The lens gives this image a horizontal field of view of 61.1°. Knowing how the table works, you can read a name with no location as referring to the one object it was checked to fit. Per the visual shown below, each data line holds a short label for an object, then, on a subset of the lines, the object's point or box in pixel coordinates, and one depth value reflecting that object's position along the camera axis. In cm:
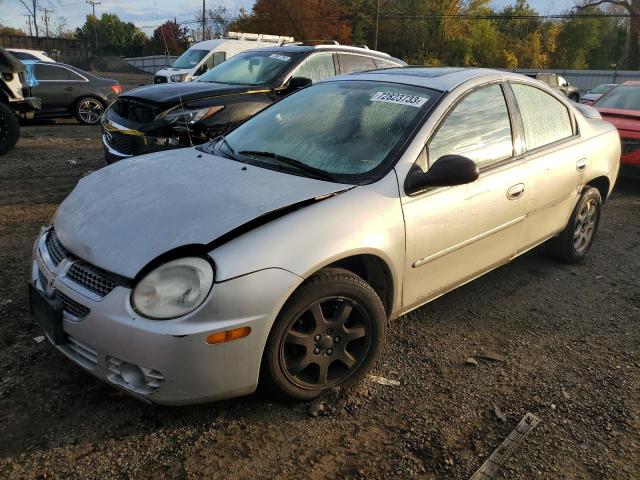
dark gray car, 1186
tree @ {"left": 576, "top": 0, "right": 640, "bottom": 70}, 4372
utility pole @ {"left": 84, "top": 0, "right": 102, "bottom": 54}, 6248
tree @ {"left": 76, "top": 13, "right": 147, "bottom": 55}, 6694
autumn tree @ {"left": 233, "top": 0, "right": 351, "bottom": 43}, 4422
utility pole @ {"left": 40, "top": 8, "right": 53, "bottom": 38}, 7350
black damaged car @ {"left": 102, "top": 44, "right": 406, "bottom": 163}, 549
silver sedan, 221
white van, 1533
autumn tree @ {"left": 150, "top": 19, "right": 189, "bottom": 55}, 3086
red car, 726
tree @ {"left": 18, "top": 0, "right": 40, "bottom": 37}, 6353
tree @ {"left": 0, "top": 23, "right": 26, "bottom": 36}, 6525
